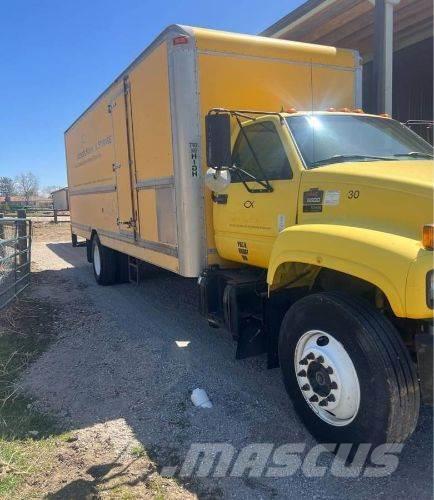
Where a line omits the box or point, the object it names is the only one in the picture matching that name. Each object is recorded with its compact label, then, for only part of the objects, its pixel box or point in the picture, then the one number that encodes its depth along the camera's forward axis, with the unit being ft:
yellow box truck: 9.07
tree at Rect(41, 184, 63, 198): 396.57
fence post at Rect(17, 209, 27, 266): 28.27
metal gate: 24.28
